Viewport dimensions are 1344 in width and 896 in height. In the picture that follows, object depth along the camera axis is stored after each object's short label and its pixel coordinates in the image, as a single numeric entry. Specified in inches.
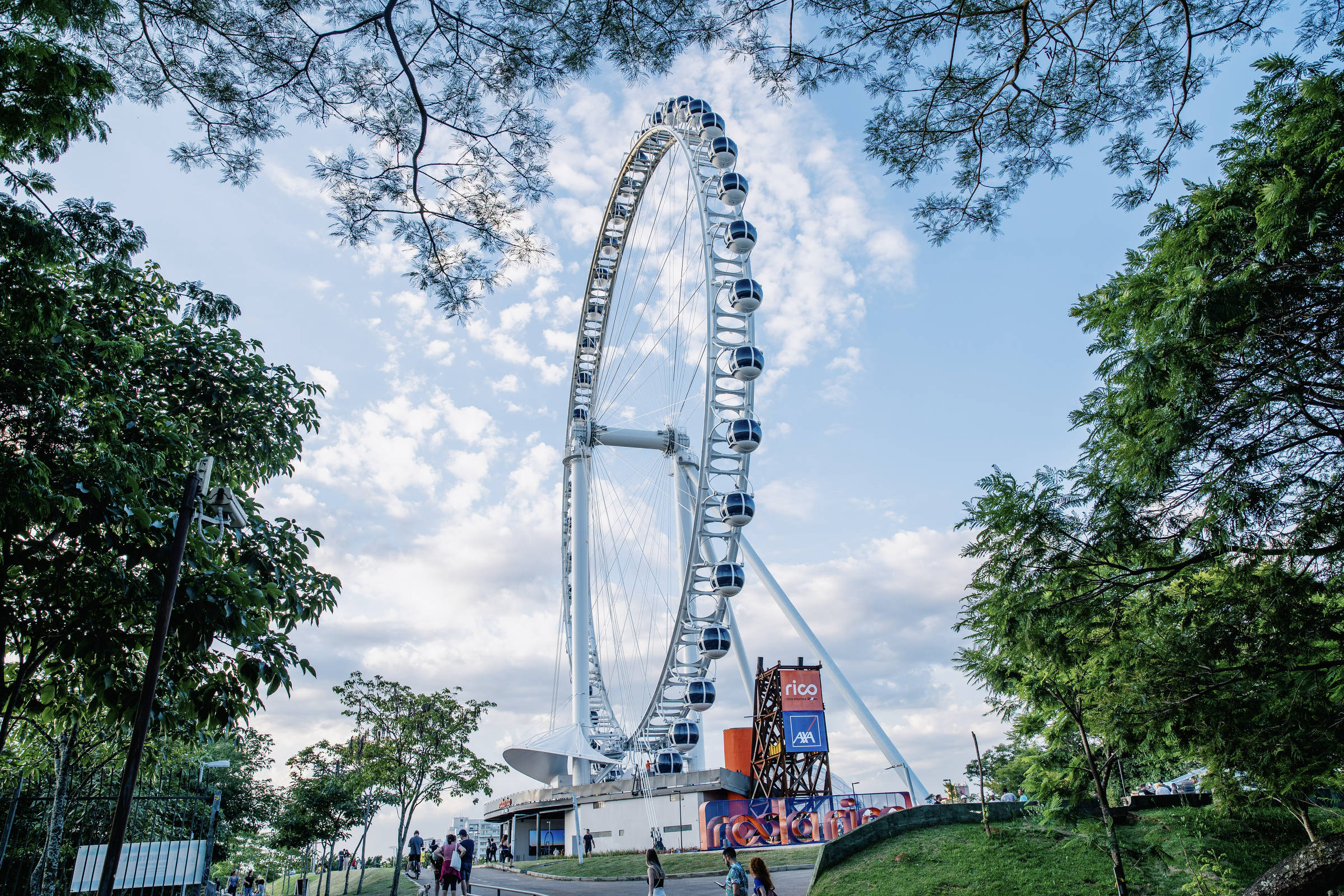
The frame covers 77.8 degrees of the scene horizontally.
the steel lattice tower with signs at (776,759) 1139.3
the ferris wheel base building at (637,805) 1141.1
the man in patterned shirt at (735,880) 394.0
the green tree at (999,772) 1544.0
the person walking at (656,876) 437.7
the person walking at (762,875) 380.8
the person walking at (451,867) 624.7
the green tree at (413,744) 815.7
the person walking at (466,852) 692.7
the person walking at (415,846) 930.7
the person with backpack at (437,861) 659.4
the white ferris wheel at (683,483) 1141.1
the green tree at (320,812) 889.5
